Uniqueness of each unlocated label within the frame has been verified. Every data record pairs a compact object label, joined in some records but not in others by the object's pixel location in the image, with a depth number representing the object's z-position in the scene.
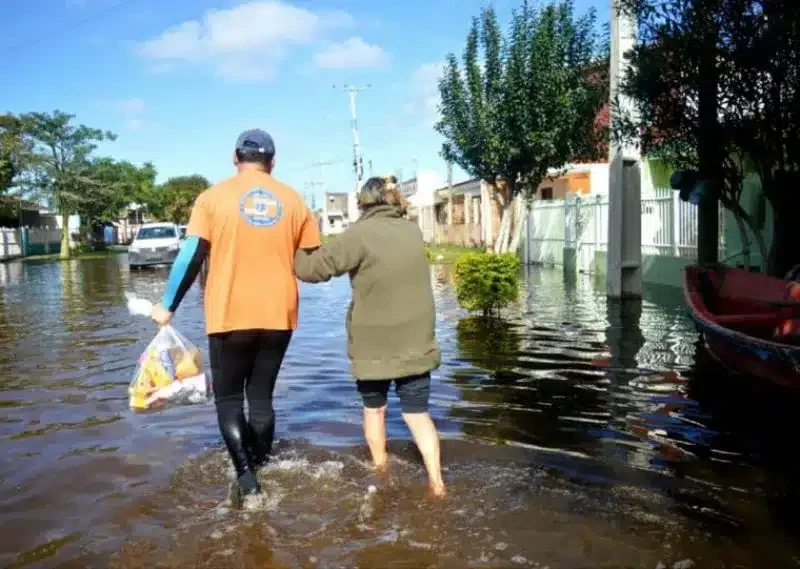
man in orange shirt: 4.21
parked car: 29.86
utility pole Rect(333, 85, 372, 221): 56.77
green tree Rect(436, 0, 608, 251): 21.44
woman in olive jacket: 4.42
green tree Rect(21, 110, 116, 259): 49.97
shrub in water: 11.41
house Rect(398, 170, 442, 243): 51.90
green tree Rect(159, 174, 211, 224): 84.62
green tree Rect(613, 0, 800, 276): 8.98
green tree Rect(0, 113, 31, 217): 43.41
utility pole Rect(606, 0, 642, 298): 14.06
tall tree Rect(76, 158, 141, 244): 52.47
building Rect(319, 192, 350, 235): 108.50
